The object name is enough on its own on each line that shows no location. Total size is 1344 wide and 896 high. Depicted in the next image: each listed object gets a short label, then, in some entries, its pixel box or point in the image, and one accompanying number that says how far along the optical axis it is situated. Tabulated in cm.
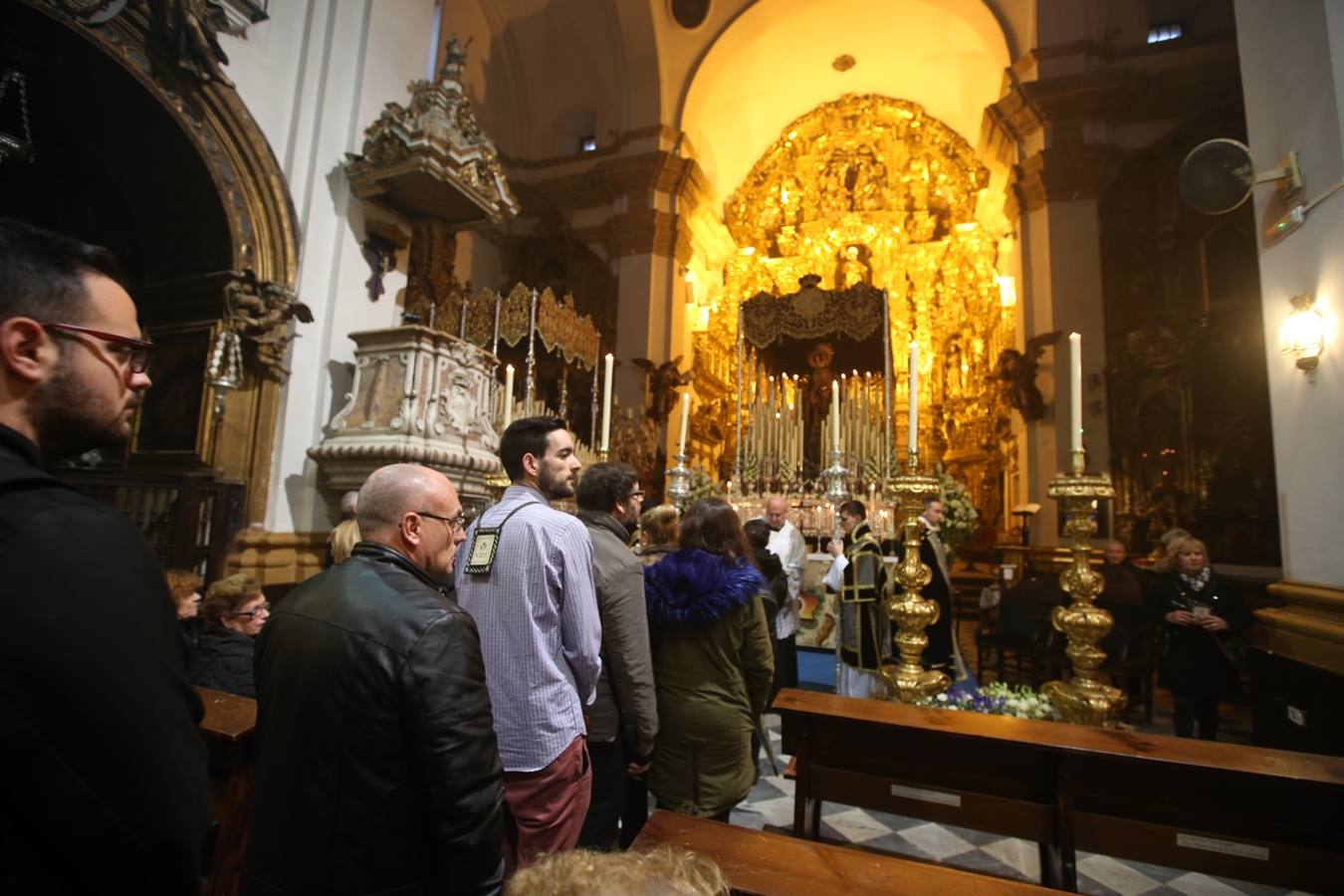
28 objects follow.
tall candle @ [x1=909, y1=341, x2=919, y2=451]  277
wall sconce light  354
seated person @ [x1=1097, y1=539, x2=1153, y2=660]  524
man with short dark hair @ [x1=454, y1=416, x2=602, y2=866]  190
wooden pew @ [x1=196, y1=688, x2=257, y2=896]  198
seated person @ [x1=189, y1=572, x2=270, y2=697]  260
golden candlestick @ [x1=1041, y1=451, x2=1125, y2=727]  250
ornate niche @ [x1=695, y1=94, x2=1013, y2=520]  1200
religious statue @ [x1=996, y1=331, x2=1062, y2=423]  908
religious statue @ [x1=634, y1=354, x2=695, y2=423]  1086
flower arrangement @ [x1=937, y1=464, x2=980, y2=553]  702
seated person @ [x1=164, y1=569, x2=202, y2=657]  277
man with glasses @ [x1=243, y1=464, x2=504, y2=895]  123
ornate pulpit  467
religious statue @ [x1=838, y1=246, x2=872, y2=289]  1338
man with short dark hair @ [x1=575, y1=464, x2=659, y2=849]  223
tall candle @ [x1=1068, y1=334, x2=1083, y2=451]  233
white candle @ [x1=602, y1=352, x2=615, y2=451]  377
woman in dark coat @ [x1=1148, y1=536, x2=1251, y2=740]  415
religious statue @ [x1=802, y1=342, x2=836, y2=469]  1074
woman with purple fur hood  251
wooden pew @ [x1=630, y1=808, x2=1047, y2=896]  154
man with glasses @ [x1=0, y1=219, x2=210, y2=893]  69
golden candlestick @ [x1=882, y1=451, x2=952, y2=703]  280
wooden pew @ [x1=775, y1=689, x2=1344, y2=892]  220
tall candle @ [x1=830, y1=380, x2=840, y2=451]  520
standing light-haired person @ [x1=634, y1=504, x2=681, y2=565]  323
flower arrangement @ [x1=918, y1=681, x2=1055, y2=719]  306
